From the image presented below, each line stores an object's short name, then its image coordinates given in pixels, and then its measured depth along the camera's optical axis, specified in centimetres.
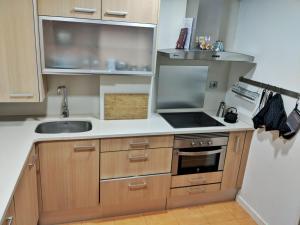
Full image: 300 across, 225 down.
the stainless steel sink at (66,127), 238
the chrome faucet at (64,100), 244
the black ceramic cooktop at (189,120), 251
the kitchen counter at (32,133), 139
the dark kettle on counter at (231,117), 262
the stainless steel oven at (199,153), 238
